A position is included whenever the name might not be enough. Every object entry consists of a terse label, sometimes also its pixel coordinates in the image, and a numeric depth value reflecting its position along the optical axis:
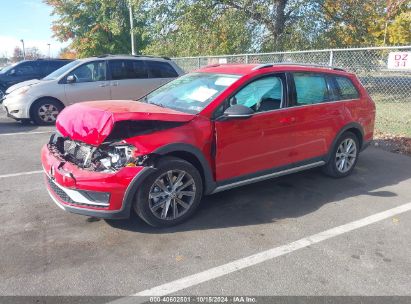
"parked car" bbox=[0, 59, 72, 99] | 14.10
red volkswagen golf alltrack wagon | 3.46
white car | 9.07
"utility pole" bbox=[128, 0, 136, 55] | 19.85
